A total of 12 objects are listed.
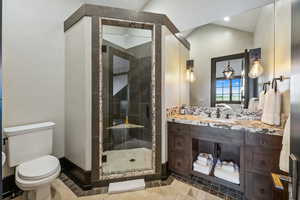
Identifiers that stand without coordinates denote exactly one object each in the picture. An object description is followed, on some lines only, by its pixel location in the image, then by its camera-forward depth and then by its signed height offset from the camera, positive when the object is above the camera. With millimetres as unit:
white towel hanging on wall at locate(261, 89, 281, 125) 1549 -88
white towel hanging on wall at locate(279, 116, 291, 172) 1200 -447
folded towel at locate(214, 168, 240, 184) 1714 -970
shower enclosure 1869 +109
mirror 1923 +665
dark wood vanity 1458 -680
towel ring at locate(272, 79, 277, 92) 1590 +176
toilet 1435 -747
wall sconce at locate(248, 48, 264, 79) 1961 +499
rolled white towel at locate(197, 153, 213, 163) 1980 -838
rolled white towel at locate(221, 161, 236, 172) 1825 -894
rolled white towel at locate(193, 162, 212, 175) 1912 -962
